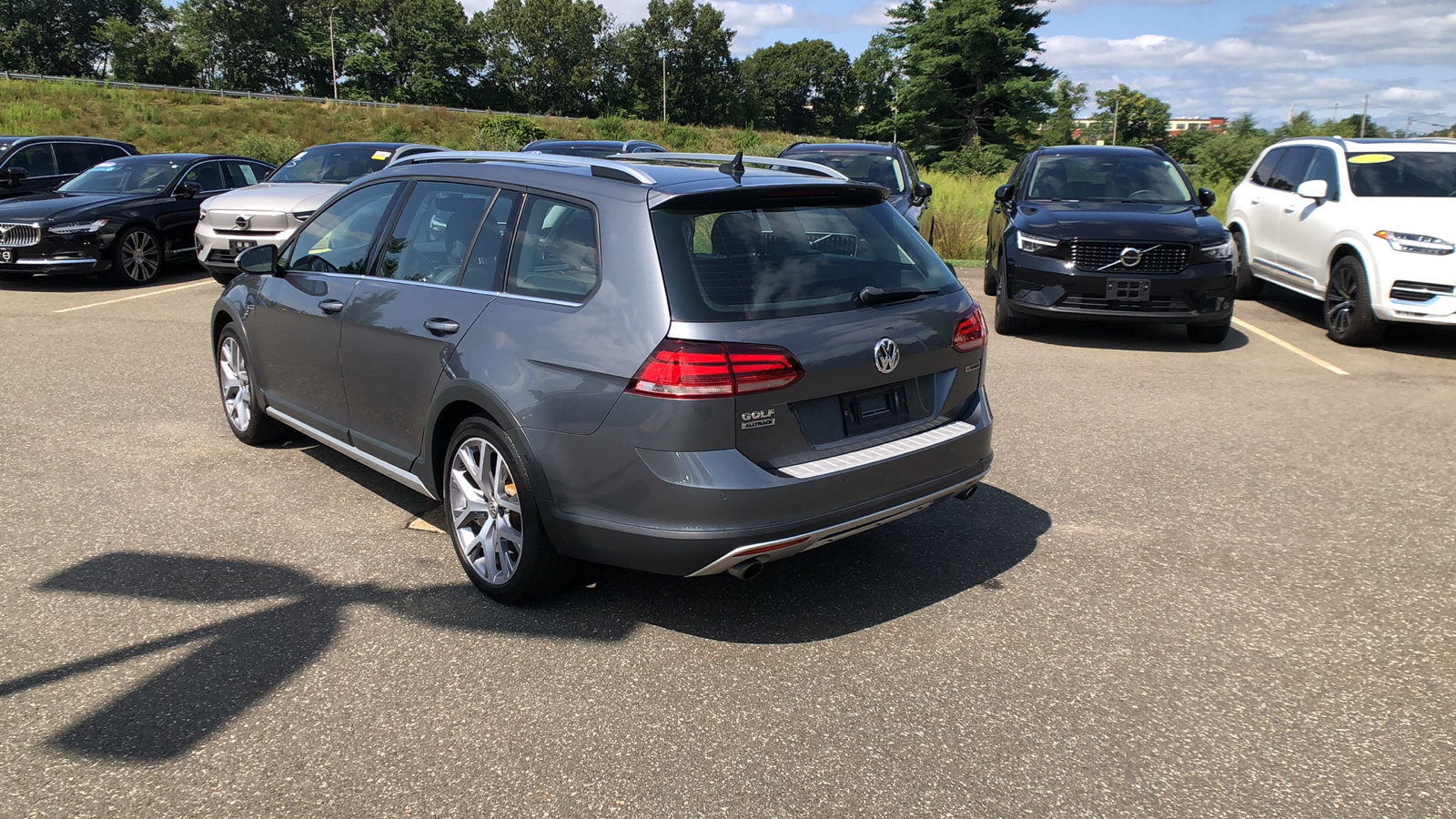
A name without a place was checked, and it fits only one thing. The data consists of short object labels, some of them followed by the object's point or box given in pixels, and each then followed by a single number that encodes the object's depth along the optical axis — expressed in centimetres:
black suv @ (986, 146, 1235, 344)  925
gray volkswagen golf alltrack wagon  345
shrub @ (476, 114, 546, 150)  4025
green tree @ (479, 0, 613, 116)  11256
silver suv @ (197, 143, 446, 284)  1198
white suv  917
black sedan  1255
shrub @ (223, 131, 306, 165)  3819
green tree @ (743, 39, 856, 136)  12669
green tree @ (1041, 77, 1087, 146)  6101
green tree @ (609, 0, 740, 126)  11762
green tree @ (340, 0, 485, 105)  10569
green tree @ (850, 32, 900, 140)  11069
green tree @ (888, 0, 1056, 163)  5822
